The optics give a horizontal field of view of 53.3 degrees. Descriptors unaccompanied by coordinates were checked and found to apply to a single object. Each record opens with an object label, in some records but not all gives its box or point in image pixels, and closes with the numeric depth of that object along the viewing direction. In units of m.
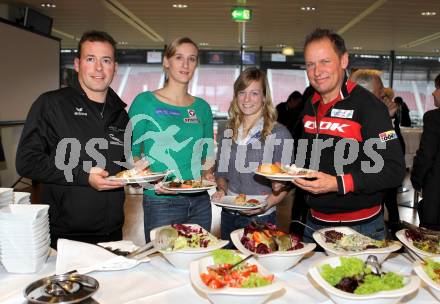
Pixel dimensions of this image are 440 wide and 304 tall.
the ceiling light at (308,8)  6.79
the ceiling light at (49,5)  6.89
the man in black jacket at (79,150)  1.96
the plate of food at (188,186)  2.12
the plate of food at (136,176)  1.85
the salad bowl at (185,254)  1.58
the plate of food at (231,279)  1.22
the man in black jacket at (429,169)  2.95
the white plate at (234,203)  2.10
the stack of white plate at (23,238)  1.51
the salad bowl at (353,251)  1.54
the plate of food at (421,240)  1.64
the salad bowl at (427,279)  1.32
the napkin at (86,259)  1.54
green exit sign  6.70
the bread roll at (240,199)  2.21
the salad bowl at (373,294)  1.20
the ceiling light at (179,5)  6.72
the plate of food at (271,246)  1.56
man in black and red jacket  1.87
